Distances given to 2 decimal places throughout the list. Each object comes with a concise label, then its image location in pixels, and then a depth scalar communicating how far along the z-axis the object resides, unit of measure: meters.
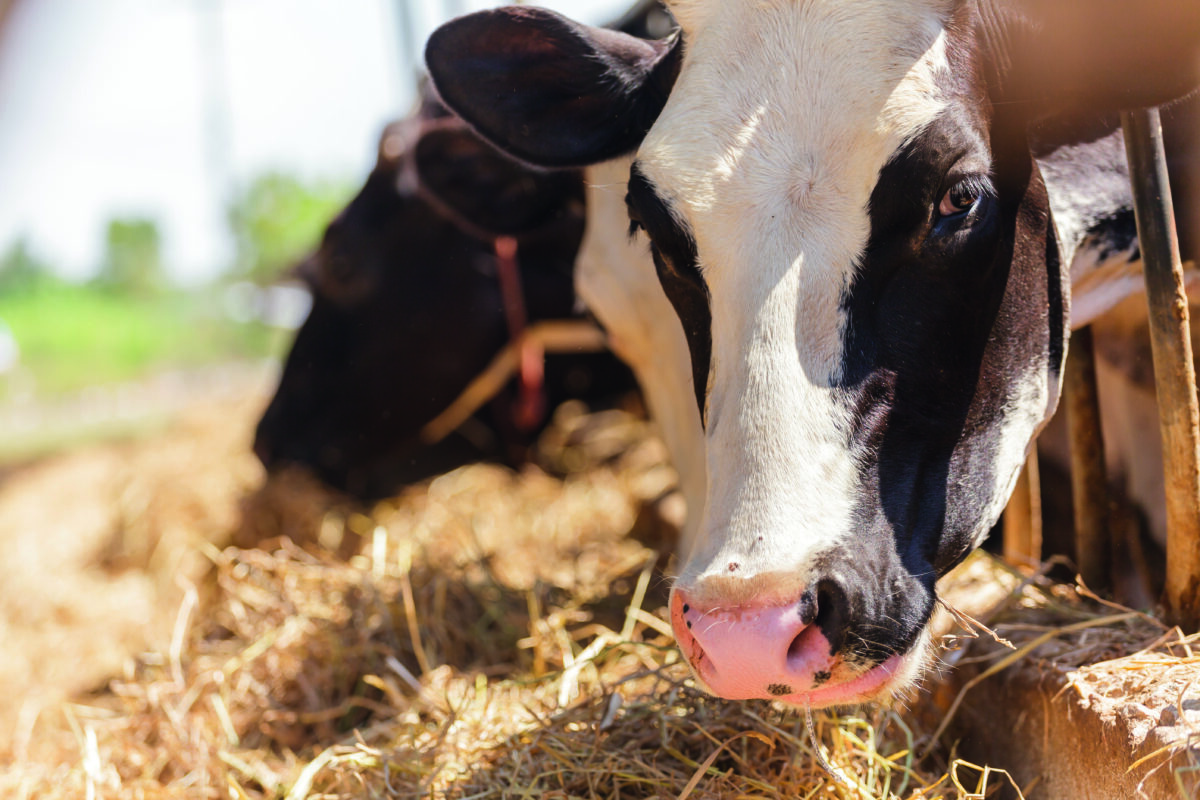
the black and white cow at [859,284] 1.41
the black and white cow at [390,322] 4.26
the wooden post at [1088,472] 2.20
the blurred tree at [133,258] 16.20
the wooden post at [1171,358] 1.82
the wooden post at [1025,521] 2.41
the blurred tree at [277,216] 17.61
